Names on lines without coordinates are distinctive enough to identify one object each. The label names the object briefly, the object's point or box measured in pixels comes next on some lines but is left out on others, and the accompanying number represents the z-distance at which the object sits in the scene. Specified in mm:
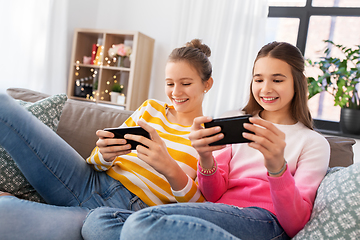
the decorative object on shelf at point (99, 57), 3291
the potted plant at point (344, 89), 2385
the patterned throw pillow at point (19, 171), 1136
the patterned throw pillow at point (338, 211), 786
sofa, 803
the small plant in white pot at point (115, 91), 3342
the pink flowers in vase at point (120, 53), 3205
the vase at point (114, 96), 3340
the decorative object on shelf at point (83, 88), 3402
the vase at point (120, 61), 3271
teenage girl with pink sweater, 728
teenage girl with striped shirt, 889
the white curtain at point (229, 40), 3080
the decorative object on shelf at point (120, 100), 3283
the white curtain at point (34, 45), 2666
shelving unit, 3205
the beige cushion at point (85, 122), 1446
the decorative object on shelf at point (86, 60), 3396
